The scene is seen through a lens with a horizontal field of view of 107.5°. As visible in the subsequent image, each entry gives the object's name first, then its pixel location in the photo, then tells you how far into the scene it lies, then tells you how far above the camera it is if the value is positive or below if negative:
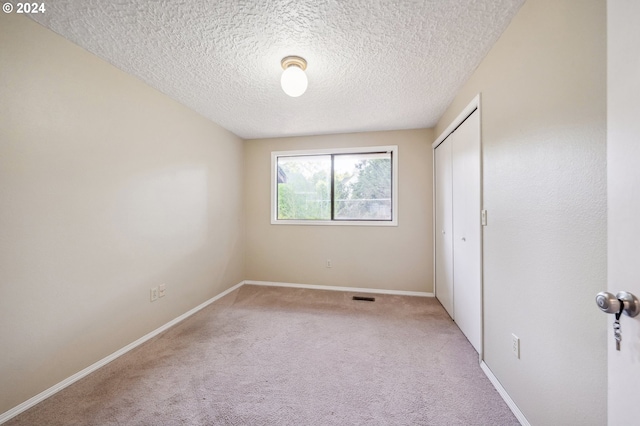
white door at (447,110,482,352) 1.95 -0.12
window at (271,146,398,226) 3.61 +0.45
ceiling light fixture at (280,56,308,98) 1.82 +1.09
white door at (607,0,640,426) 0.62 +0.07
